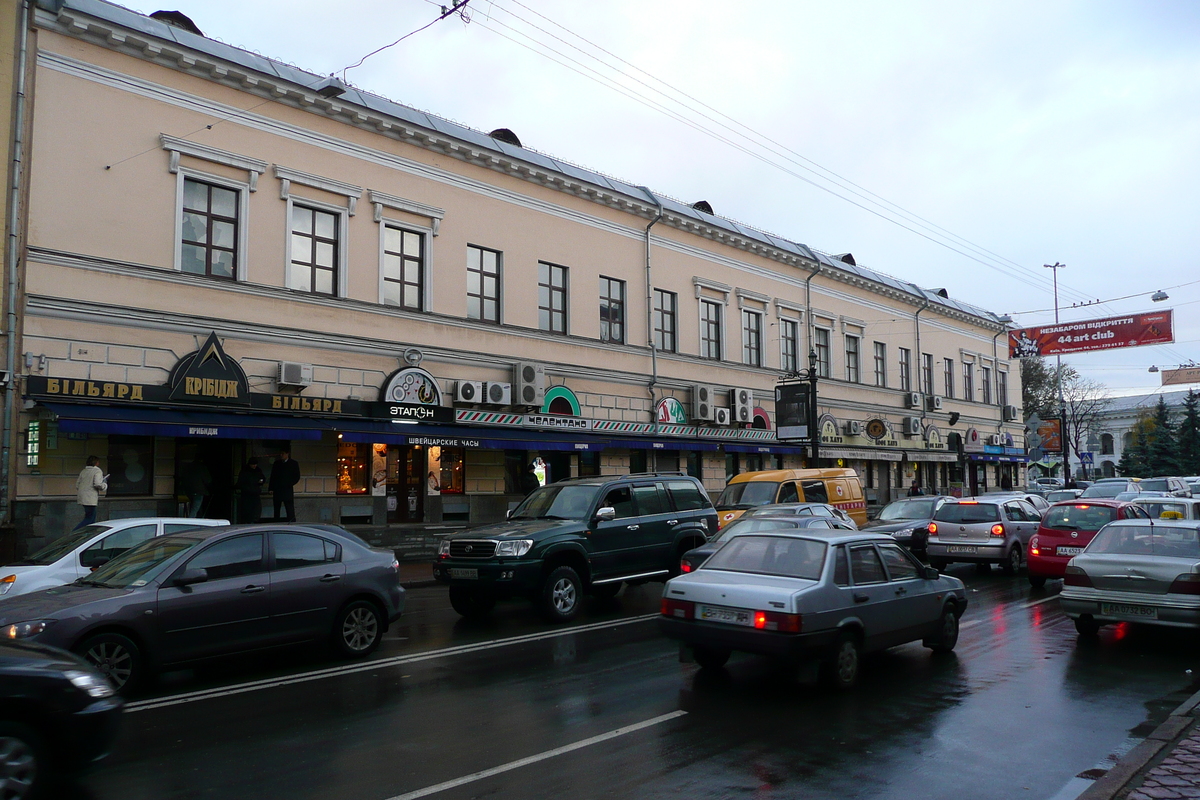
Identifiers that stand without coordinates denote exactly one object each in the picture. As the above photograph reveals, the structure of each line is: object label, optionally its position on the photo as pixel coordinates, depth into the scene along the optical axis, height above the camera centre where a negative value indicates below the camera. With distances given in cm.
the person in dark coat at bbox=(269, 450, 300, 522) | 1862 -37
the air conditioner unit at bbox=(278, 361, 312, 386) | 1894 +194
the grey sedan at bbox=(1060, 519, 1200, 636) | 989 -129
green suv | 1205 -114
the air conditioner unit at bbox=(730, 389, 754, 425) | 3155 +208
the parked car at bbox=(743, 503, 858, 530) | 1670 -86
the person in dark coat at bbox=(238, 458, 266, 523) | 1802 -54
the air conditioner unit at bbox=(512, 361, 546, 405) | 2381 +219
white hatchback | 1023 -106
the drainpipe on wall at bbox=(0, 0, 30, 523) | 1533 +376
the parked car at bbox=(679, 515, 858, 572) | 1235 -102
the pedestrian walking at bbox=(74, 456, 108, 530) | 1543 -39
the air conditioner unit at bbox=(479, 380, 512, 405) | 2293 +184
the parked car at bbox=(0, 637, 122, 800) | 499 -147
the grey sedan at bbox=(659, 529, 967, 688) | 777 -126
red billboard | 3042 +464
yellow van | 1962 -58
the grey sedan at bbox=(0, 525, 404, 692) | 777 -129
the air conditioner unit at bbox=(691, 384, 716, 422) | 2983 +207
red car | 1527 -117
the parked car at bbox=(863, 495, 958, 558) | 1909 -127
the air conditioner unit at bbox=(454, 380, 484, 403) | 2244 +186
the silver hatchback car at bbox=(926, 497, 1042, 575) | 1798 -142
